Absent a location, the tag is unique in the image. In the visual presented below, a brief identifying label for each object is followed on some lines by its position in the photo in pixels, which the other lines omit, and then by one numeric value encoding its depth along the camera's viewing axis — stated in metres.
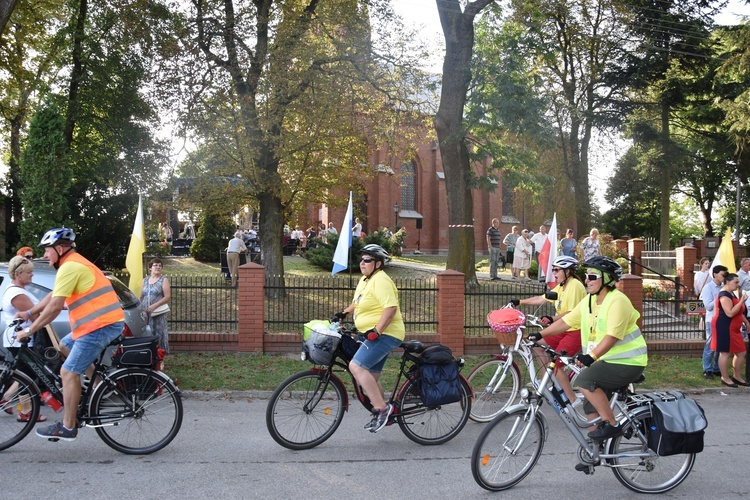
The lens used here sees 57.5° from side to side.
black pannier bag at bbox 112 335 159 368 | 6.64
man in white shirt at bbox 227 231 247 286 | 20.09
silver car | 8.18
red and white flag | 12.46
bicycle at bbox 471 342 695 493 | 5.23
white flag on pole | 11.18
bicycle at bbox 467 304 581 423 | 7.48
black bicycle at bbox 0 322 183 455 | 5.96
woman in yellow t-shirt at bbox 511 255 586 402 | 7.43
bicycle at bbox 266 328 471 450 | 6.28
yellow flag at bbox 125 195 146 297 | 10.77
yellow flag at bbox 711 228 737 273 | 11.65
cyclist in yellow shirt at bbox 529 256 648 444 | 5.29
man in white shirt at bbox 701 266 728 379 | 11.08
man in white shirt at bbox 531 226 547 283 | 20.85
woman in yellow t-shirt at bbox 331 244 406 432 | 6.38
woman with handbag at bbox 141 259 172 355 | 9.84
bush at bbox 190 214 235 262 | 26.70
